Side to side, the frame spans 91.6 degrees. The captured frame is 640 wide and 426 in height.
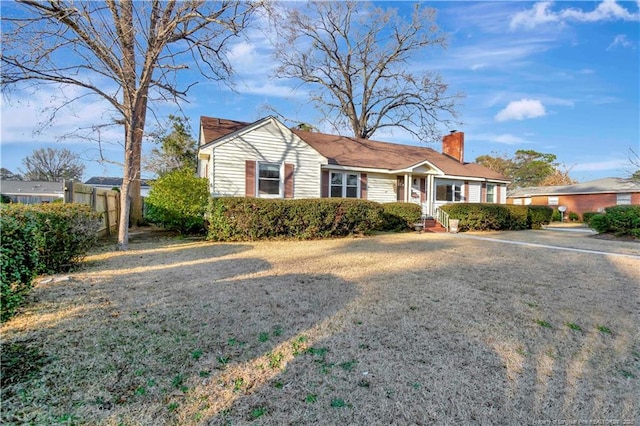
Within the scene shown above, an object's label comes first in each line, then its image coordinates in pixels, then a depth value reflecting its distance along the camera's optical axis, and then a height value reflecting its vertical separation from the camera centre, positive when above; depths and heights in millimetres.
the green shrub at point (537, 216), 16953 -219
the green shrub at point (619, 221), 11648 -320
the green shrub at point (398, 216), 13906 -237
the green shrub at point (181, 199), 11359 +350
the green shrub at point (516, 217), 15852 -267
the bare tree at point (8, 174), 40525 +4304
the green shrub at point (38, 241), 3107 -518
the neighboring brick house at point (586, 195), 27109 +1641
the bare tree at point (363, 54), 24062 +12698
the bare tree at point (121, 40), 8398 +4730
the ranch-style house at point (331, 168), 12391 +2014
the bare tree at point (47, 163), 39906 +5696
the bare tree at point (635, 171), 13387 +1838
